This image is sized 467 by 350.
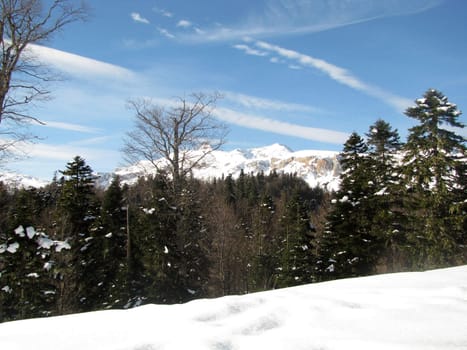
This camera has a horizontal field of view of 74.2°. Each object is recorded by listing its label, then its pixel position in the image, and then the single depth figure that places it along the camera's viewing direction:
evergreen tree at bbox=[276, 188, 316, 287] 21.77
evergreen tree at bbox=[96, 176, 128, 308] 18.77
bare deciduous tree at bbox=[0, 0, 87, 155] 9.55
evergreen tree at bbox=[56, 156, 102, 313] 15.61
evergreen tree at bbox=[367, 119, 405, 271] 16.55
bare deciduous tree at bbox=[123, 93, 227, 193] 14.98
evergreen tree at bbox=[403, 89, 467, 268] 14.98
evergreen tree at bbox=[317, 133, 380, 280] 16.91
